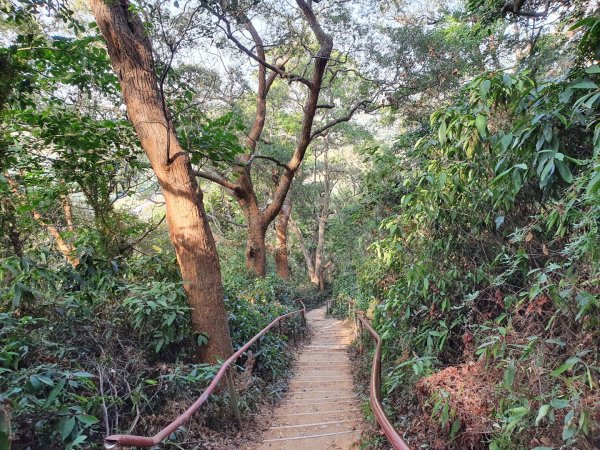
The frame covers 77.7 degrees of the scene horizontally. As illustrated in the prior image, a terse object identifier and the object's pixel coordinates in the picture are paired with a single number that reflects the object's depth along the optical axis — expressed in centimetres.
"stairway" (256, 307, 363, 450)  379
